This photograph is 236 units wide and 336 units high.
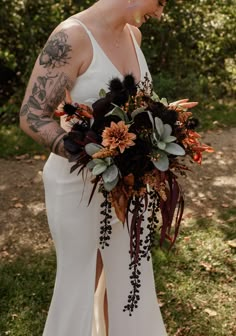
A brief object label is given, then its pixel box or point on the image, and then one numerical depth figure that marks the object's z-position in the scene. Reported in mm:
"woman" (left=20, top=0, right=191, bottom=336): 2350
